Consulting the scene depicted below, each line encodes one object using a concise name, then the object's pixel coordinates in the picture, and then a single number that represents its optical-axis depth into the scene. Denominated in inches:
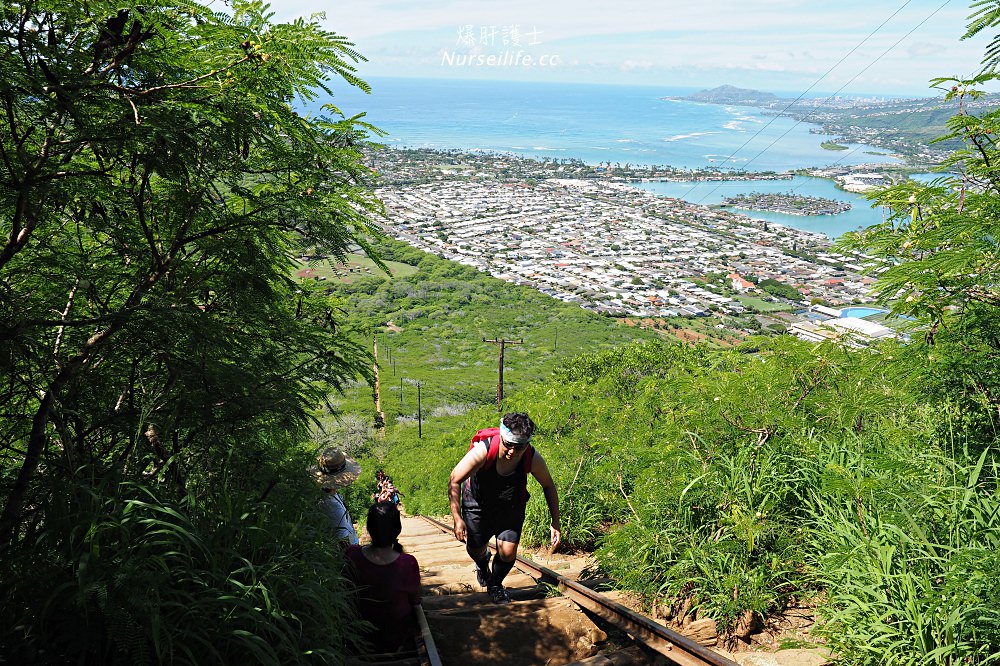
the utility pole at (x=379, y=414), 1162.0
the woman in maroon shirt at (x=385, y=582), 111.5
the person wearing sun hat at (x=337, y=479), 130.5
